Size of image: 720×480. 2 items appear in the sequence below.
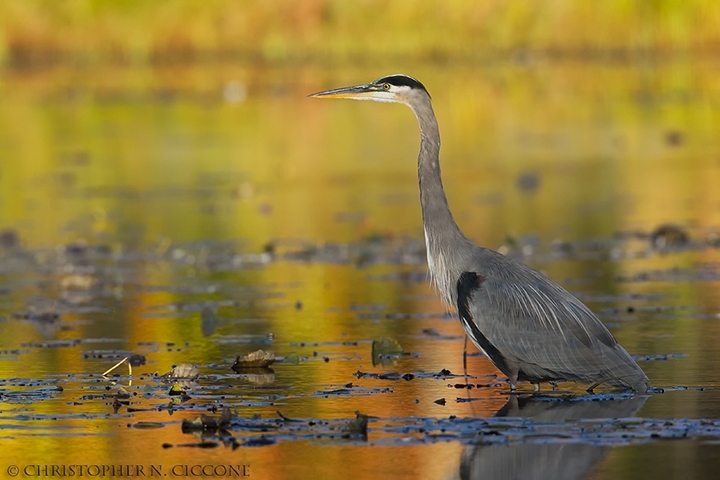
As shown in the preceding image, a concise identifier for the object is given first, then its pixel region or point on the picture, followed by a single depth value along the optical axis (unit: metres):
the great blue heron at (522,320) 14.93
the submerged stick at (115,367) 15.86
